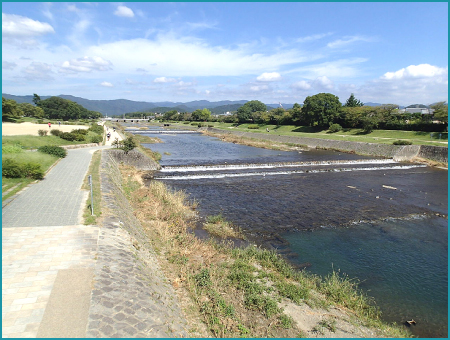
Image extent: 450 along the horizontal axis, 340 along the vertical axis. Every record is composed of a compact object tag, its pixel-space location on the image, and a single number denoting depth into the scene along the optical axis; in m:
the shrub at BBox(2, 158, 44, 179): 12.50
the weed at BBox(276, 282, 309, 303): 6.71
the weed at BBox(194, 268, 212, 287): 6.77
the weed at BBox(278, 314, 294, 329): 5.71
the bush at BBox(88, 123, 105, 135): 38.39
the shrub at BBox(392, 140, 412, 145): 31.57
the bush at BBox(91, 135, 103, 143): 27.97
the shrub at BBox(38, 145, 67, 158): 18.67
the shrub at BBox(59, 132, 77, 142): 26.74
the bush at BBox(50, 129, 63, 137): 28.01
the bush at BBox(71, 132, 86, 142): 27.26
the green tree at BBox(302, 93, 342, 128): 50.81
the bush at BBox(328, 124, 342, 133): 47.81
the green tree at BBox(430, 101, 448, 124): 35.12
